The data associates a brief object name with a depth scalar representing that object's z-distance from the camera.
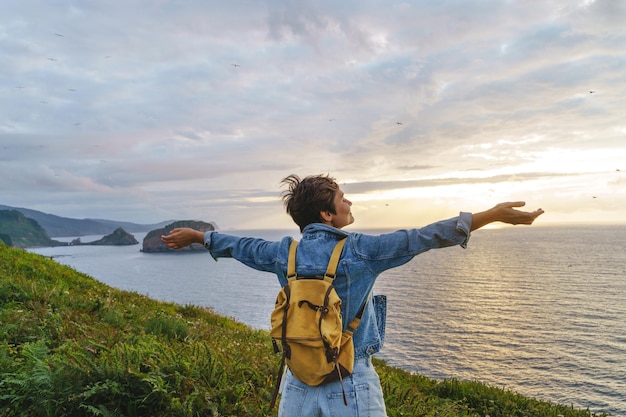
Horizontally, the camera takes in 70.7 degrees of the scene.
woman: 2.75
